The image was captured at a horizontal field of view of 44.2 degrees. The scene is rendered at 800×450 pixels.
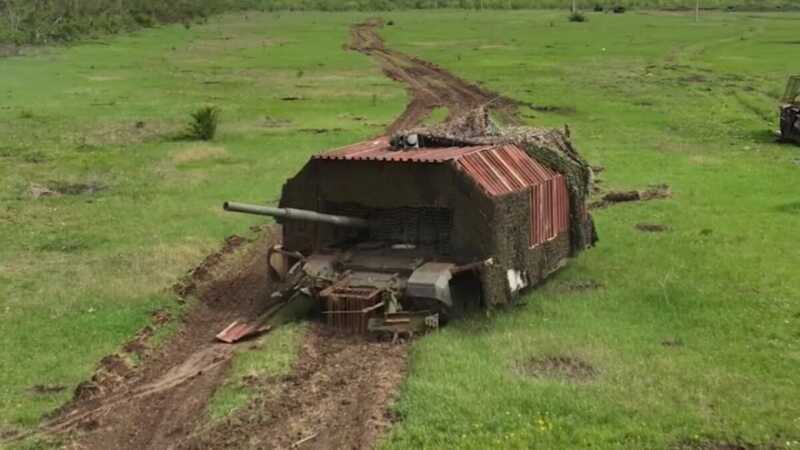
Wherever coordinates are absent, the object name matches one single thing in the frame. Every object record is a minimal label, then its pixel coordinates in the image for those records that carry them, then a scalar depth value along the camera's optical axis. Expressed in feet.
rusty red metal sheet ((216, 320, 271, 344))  55.16
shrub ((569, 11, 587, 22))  349.14
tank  55.77
